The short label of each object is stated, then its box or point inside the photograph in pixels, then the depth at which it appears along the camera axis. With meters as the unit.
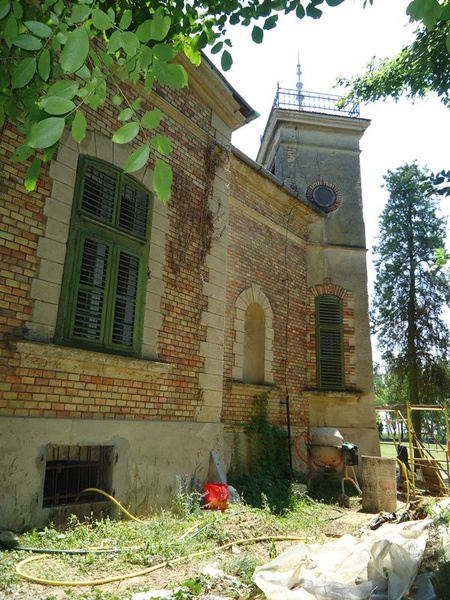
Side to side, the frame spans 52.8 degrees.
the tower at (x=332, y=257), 11.39
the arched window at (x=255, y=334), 9.78
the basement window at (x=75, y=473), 5.37
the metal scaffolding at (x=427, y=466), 10.21
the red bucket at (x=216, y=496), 6.23
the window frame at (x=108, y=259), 5.50
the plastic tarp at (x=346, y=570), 3.19
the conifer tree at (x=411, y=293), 18.91
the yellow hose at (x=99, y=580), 3.49
